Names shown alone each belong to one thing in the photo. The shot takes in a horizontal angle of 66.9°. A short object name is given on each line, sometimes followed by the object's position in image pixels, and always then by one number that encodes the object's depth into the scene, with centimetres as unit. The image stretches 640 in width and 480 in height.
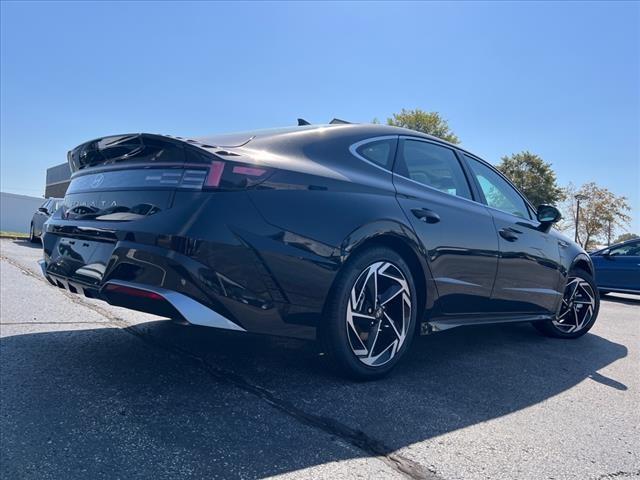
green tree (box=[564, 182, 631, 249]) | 4059
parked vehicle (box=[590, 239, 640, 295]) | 981
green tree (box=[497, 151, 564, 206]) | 3622
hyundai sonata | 221
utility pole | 4072
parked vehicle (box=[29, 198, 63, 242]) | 1338
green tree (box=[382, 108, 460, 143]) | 3178
